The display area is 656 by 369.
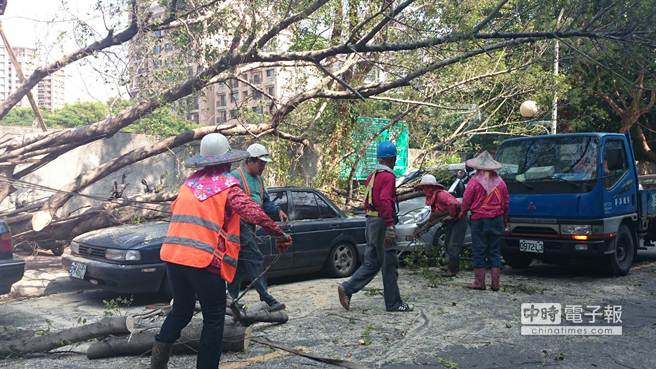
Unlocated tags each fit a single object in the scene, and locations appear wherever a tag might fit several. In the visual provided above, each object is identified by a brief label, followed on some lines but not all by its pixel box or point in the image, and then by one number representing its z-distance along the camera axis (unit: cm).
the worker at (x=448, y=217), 872
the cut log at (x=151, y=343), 485
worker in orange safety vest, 391
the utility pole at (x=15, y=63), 1001
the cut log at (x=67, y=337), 485
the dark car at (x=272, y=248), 689
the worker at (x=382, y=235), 640
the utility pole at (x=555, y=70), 886
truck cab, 837
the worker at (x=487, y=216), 780
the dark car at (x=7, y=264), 607
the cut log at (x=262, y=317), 558
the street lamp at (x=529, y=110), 1403
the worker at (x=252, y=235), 619
